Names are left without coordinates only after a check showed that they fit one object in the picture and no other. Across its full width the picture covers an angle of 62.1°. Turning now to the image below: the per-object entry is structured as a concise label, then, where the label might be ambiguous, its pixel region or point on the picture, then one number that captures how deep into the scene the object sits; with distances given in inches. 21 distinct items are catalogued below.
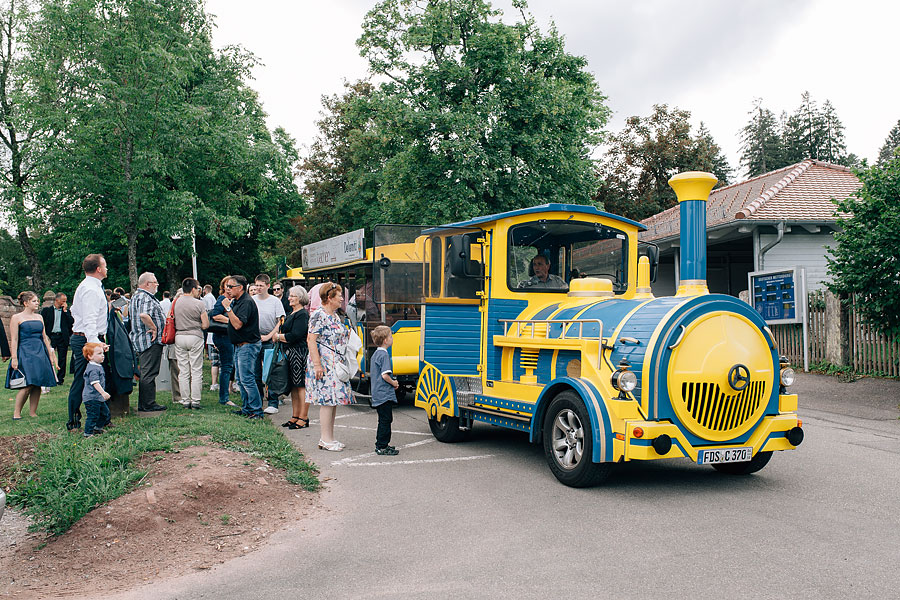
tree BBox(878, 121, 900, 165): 2616.1
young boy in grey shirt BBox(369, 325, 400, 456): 309.7
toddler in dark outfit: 308.0
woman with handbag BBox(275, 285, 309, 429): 378.0
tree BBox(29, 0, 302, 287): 677.9
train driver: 315.3
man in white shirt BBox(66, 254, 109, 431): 316.2
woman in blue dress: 378.0
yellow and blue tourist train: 233.3
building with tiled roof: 732.0
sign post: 604.7
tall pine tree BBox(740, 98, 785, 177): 2615.7
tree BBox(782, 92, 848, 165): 2608.3
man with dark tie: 568.7
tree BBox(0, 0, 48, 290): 730.8
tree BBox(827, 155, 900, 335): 432.8
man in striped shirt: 386.9
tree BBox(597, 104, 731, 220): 1491.1
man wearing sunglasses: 383.9
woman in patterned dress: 315.6
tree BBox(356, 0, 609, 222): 784.3
